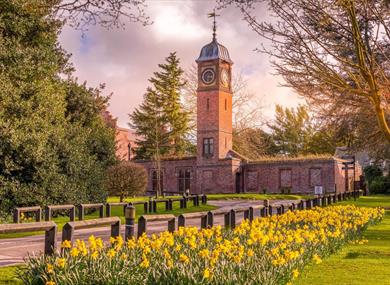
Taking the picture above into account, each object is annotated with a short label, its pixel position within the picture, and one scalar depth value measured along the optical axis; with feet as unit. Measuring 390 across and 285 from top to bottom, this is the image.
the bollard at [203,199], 92.27
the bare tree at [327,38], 36.17
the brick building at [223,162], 158.06
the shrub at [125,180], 88.84
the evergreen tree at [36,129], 60.13
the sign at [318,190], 120.16
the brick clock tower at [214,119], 162.91
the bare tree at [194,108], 185.37
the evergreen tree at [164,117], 185.78
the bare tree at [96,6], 31.01
